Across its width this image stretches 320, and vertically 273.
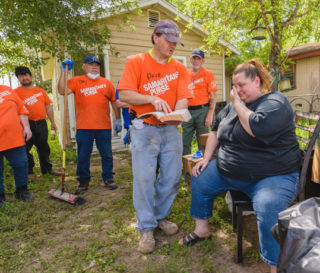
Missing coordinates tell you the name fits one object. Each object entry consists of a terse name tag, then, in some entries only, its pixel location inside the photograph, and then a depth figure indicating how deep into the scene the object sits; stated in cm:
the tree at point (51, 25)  444
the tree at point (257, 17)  722
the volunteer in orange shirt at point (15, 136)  336
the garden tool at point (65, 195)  349
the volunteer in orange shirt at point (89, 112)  380
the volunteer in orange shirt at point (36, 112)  448
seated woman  180
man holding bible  229
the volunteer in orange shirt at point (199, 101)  405
